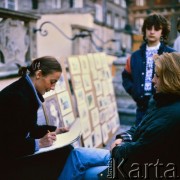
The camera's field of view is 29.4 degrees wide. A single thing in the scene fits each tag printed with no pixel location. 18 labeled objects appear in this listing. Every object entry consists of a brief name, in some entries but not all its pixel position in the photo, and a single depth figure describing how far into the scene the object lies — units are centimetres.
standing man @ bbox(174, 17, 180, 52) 408
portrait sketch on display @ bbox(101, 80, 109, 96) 578
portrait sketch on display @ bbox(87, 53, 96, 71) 518
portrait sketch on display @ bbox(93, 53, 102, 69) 552
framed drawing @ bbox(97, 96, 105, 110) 541
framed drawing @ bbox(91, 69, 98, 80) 528
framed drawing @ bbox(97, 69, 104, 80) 560
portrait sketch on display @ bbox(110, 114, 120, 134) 609
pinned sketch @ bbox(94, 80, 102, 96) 535
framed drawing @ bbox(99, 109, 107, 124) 543
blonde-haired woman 190
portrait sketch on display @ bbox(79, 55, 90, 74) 483
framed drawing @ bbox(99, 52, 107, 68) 590
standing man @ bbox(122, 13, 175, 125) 349
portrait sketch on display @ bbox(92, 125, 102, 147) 502
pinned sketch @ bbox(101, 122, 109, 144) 545
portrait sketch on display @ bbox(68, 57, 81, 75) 447
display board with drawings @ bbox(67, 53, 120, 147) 461
